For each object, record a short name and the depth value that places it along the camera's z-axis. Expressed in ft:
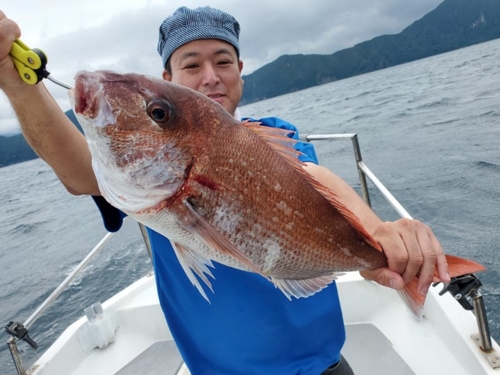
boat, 3.06
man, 2.21
